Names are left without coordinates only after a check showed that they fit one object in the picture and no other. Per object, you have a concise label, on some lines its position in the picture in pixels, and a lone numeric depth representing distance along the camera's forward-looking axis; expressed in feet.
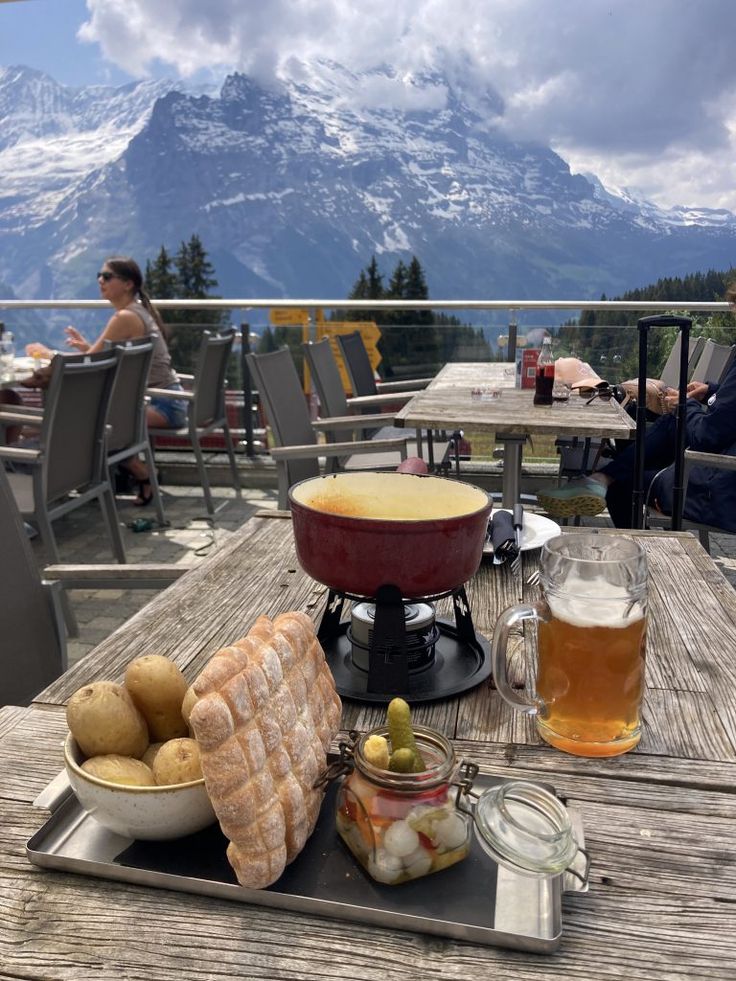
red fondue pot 3.10
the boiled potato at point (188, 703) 2.43
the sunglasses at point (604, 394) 12.75
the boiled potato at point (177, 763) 2.30
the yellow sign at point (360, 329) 19.76
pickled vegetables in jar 2.19
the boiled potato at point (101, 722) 2.41
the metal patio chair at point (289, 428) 11.21
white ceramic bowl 2.23
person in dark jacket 10.73
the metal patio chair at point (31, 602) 5.41
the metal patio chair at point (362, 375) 17.40
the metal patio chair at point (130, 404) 14.92
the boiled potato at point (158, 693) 2.58
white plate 5.03
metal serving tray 2.06
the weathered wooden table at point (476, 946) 1.99
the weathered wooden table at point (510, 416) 10.34
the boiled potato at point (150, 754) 2.51
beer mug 2.89
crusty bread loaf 2.09
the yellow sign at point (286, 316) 21.26
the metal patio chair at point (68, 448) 11.66
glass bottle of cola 12.00
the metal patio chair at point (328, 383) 14.71
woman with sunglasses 18.49
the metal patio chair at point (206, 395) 17.53
